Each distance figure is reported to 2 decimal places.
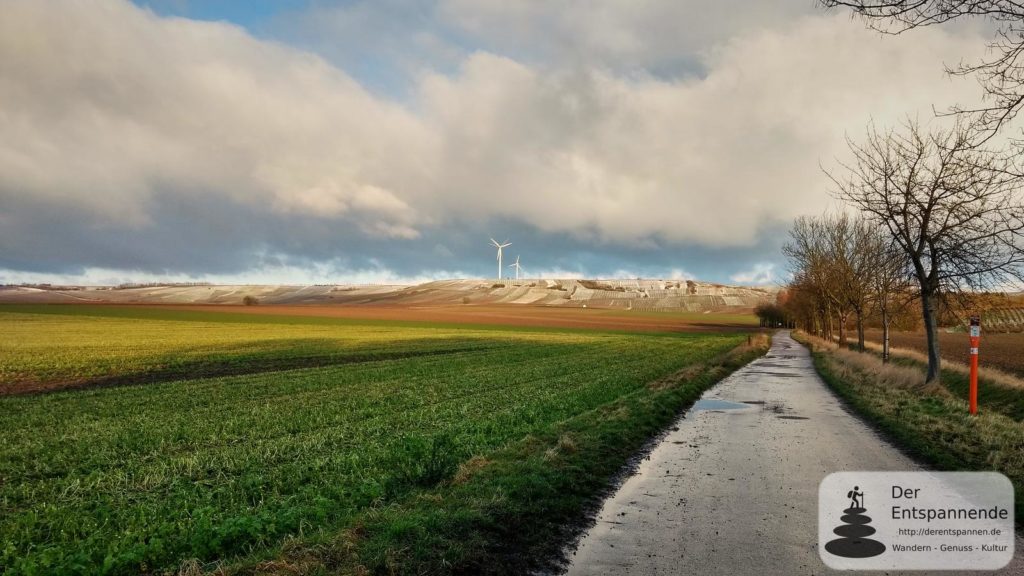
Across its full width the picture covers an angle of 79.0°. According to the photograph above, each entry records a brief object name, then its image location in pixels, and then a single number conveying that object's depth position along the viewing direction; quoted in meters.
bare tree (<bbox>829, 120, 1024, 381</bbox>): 21.33
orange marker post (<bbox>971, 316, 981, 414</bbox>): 16.14
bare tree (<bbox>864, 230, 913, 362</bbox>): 24.83
